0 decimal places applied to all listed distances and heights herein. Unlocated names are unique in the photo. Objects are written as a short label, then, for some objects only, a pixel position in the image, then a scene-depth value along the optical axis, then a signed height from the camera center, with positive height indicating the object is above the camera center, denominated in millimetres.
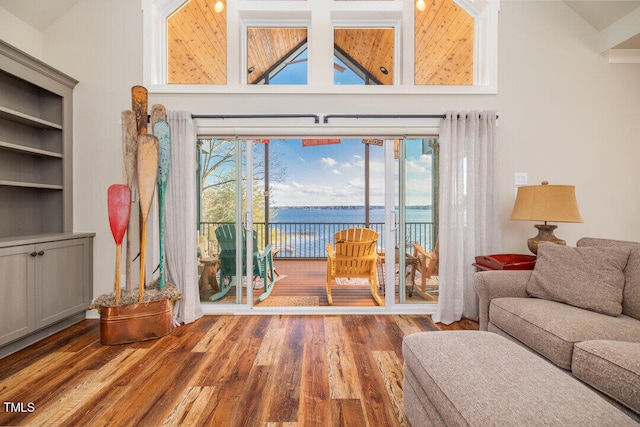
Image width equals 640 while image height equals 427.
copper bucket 2508 -945
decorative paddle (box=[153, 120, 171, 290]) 2857 +477
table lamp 2467 +54
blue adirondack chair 3311 -495
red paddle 2533 +2
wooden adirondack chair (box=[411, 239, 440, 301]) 3275 -607
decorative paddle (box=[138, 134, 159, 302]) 2670 +336
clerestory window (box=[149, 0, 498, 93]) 3221 +1881
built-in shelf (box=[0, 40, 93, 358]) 2377 +4
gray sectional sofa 1311 -622
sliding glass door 3271 -93
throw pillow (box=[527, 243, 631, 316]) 1868 -440
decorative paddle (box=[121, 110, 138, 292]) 2670 +558
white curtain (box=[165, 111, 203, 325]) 3020 -19
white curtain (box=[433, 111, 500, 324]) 3016 +116
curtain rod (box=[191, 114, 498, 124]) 3074 +996
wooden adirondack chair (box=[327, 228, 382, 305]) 3840 -641
